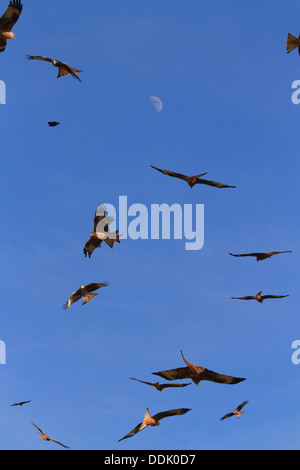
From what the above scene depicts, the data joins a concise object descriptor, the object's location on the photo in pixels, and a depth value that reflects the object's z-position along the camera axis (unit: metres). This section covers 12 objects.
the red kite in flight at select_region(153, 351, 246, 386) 20.06
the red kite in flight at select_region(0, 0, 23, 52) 21.48
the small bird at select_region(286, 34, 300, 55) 21.68
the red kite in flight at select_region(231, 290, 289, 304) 25.70
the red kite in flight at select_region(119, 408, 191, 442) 21.34
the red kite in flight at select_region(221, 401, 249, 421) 26.62
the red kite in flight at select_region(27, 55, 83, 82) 22.50
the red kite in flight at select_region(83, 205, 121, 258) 23.84
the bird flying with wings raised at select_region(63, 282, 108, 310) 24.25
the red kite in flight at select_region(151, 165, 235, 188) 21.66
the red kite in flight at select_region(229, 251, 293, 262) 23.11
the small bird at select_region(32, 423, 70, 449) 26.10
